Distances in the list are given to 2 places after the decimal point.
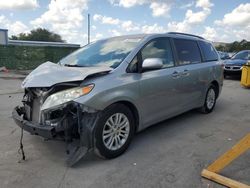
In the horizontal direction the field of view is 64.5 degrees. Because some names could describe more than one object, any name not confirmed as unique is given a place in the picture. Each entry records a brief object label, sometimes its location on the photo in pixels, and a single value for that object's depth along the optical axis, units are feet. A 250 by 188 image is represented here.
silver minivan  8.21
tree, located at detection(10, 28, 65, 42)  169.52
